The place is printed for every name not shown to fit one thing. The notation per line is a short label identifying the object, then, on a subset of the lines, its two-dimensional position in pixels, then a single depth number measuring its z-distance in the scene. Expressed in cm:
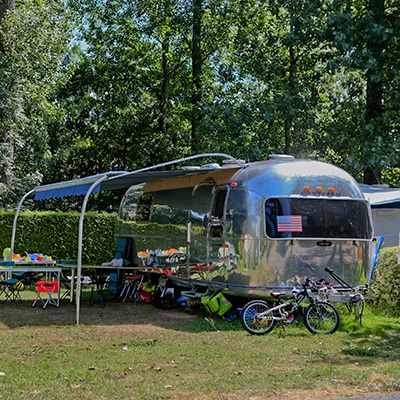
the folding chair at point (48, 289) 1206
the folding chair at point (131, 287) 1391
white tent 1474
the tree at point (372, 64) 1652
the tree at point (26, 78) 1897
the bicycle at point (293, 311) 987
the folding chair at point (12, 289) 1268
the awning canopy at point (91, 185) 1084
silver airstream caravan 1048
